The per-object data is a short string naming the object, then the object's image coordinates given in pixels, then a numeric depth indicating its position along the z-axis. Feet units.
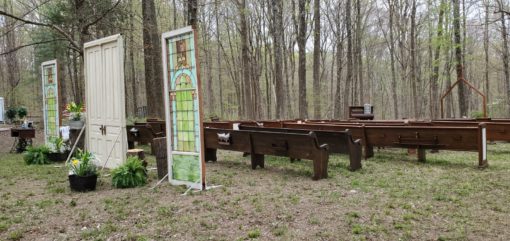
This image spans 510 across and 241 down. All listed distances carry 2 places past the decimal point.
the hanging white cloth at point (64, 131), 28.84
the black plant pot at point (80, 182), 18.37
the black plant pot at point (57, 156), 28.25
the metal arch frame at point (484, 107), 39.92
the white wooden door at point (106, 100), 22.82
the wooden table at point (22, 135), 35.14
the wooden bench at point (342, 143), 20.75
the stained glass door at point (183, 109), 17.79
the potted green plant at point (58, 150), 28.32
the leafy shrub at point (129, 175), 18.85
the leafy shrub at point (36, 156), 27.53
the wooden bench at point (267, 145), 18.83
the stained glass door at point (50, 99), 30.96
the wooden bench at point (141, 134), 29.09
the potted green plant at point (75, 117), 28.60
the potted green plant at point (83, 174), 18.39
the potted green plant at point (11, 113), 48.10
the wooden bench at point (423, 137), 20.17
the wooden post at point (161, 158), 20.17
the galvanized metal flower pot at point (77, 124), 28.53
